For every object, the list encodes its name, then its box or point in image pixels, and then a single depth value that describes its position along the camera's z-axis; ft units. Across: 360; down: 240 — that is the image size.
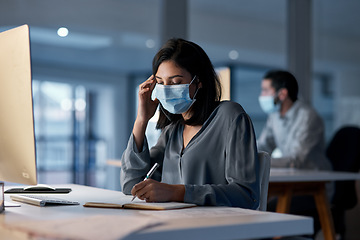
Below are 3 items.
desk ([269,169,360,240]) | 10.11
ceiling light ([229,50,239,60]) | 15.08
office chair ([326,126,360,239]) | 11.69
